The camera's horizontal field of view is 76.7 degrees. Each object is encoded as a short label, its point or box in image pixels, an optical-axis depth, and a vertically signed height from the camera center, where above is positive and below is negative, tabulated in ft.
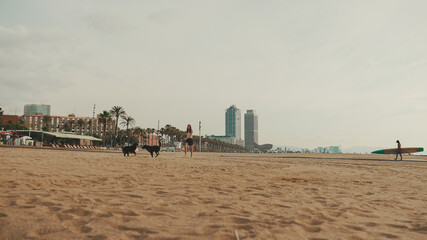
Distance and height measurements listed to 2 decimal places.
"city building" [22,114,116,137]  560.61 +43.56
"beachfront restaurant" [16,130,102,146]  176.30 +3.68
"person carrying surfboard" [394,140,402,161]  76.55 -0.32
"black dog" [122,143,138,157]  55.01 -1.06
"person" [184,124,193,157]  55.48 +1.95
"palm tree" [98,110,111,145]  259.60 +26.62
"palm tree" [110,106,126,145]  249.75 +30.14
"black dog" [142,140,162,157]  55.31 -0.82
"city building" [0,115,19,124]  437.58 +41.13
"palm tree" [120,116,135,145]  281.78 +22.85
